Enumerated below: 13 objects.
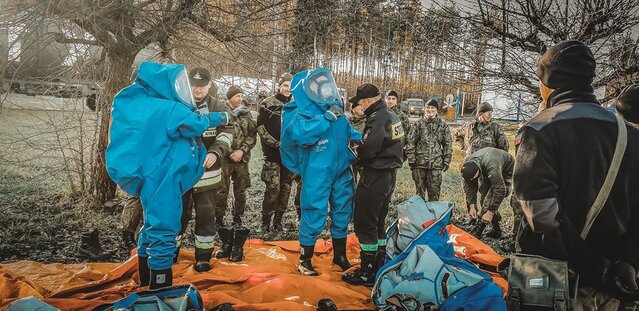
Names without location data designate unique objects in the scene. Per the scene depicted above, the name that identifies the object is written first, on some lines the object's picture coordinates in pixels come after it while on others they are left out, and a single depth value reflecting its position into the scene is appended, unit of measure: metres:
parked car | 24.28
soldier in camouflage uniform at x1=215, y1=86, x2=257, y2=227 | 5.43
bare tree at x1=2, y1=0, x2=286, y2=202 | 4.37
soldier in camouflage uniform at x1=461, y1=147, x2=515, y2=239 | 5.34
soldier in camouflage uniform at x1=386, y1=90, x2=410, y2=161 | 6.42
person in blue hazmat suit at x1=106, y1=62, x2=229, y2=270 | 2.99
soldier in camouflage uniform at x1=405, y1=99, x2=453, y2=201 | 6.33
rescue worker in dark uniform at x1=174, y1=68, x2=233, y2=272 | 3.80
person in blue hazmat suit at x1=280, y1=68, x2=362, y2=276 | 3.79
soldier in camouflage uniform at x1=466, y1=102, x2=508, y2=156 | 6.04
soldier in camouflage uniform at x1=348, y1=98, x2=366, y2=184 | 6.07
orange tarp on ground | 3.01
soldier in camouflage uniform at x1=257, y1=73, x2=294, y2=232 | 5.50
